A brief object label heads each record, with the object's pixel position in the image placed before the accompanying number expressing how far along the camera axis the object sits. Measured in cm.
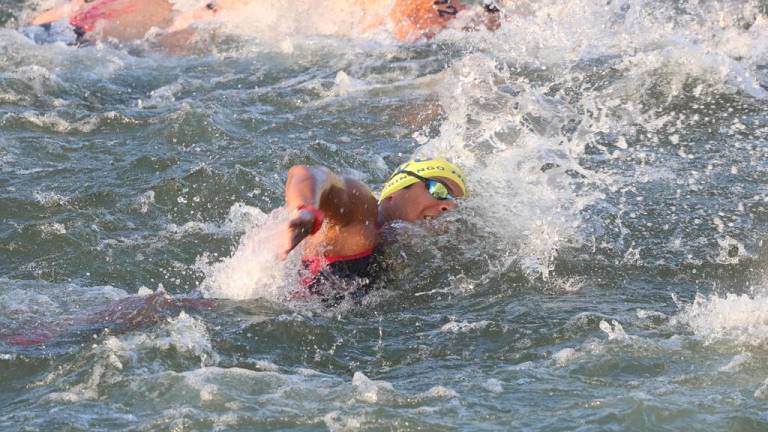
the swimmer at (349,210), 1079
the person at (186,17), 2420
